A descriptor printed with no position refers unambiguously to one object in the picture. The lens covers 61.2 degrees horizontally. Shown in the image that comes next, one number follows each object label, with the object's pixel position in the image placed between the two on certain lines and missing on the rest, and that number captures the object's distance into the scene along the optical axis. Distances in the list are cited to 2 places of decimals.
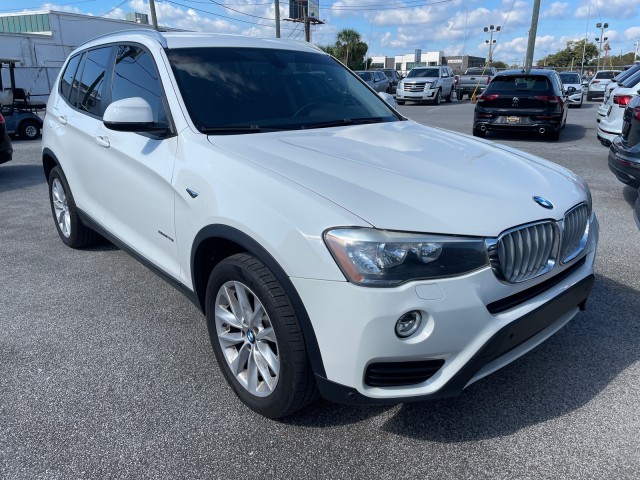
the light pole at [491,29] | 54.86
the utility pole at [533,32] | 23.95
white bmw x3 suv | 2.11
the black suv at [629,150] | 5.53
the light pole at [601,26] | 66.69
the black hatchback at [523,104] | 11.77
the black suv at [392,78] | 32.41
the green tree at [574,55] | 81.31
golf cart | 13.52
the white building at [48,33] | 39.29
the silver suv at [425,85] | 25.48
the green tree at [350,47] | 56.19
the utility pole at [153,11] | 32.40
